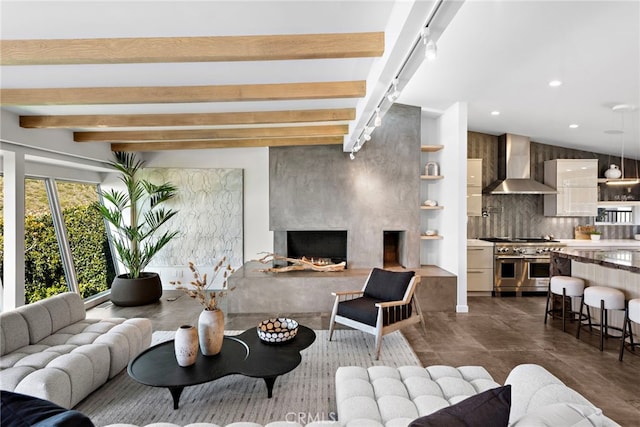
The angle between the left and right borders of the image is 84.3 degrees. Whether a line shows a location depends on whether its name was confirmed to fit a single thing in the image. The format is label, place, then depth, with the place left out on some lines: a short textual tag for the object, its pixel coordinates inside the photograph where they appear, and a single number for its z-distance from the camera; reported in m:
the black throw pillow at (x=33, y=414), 1.13
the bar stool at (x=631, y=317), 3.15
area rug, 2.45
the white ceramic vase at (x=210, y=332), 2.73
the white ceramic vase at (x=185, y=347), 2.58
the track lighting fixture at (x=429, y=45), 1.85
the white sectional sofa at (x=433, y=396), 1.25
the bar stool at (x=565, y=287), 4.20
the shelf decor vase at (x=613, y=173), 6.52
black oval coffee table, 2.42
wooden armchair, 3.57
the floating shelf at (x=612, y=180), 6.50
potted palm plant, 5.34
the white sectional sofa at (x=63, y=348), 2.28
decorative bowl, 2.96
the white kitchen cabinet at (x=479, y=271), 6.00
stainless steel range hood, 6.36
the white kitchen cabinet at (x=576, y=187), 6.35
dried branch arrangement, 2.77
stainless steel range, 5.95
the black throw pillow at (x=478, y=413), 1.12
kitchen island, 3.63
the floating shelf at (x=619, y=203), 6.55
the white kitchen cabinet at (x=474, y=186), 6.24
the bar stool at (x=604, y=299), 3.63
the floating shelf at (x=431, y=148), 5.55
